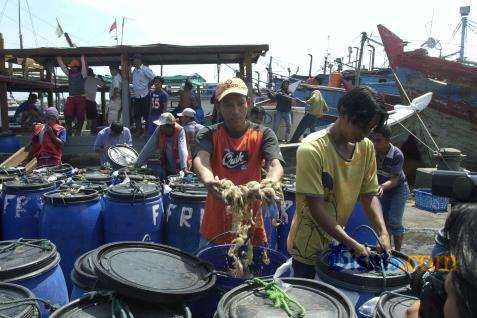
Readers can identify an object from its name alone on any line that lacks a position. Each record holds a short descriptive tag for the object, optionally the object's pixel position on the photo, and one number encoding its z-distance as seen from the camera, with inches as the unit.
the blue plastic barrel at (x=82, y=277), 103.7
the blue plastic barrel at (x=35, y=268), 102.7
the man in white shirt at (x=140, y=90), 422.6
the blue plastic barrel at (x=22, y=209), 191.6
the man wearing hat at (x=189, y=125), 327.9
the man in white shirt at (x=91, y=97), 465.1
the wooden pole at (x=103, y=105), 579.4
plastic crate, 369.1
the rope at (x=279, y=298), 68.7
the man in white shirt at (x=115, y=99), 434.0
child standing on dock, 208.1
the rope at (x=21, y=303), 79.2
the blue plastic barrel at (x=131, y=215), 174.2
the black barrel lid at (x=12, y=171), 240.1
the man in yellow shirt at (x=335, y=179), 93.7
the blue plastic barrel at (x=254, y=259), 103.0
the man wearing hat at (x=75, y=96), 448.5
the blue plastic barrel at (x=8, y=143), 395.2
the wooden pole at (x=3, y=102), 427.2
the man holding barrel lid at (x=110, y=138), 307.7
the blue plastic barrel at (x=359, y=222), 191.9
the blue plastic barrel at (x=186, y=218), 173.5
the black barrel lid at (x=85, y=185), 192.1
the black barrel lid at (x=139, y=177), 211.3
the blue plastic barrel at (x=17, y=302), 78.7
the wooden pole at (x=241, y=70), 440.8
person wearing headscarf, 297.0
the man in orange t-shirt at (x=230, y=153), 115.8
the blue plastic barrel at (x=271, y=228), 157.4
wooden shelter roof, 390.9
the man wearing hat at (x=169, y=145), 248.7
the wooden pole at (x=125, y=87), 411.5
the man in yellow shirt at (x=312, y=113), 545.0
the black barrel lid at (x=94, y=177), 217.6
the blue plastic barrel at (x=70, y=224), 172.4
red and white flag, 832.3
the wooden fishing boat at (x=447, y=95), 585.0
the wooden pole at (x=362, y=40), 629.5
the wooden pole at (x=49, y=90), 489.5
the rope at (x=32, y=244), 114.4
